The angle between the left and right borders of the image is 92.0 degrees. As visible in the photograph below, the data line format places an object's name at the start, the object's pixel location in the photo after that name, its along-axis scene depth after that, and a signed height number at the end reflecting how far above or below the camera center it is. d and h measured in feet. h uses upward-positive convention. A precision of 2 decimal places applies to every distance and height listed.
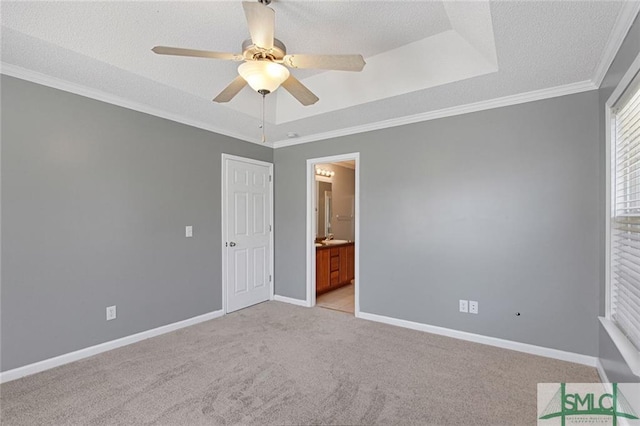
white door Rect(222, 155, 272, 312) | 13.05 -0.92
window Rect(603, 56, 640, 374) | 5.95 -0.23
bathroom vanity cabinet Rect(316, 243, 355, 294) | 15.98 -3.10
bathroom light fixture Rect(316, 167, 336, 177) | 19.40 +2.44
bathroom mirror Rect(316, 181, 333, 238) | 19.15 +0.08
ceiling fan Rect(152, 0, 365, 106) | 5.48 +2.89
